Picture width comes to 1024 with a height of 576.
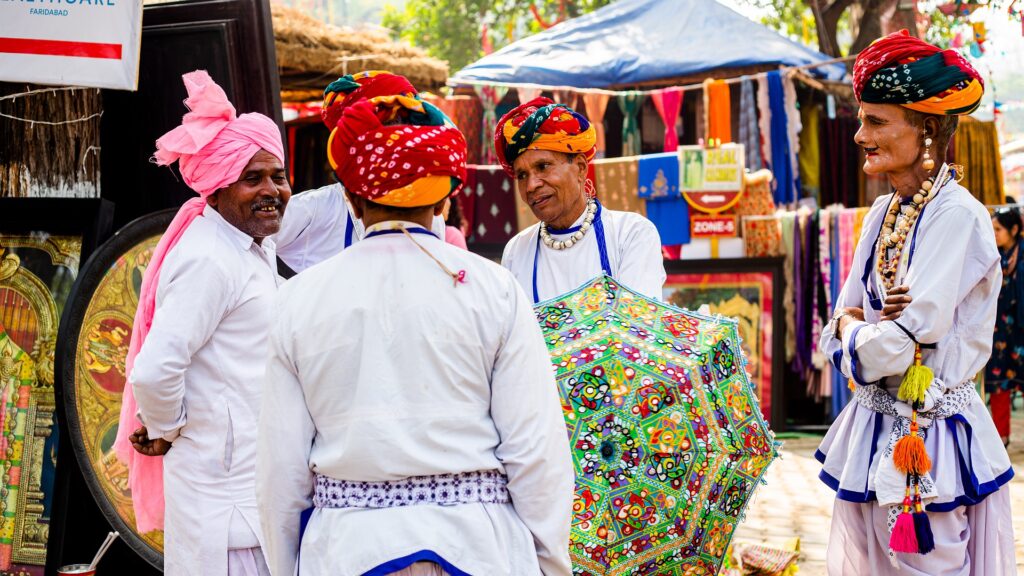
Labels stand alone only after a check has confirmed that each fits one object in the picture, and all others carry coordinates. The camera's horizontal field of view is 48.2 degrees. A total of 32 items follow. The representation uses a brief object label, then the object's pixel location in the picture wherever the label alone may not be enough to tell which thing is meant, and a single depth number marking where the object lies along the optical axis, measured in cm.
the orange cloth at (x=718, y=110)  1234
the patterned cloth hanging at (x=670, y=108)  1240
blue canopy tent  1300
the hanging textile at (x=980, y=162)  1220
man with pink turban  338
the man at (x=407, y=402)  239
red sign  1055
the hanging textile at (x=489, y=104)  1238
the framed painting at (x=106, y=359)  464
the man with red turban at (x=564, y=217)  420
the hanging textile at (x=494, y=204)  1083
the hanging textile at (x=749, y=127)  1227
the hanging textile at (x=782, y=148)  1229
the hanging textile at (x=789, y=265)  1056
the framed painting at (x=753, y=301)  1058
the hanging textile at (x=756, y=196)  1061
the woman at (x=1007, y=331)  1030
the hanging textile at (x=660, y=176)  1061
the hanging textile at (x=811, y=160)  1259
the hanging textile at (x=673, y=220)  1063
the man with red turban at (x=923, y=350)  348
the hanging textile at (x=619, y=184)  1074
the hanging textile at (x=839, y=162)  1264
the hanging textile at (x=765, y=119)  1225
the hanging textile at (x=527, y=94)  1248
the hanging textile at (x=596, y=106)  1246
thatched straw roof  1078
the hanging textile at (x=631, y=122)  1254
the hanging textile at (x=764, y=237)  1058
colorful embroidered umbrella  326
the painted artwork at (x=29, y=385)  486
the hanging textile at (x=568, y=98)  1253
